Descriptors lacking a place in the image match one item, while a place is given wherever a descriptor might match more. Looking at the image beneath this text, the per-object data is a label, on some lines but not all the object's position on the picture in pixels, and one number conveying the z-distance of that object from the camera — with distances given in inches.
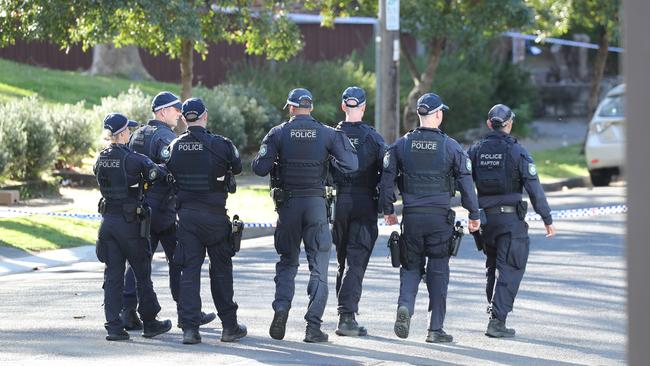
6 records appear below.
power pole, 1499.8
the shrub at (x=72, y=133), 1557.6
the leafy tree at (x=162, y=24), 1296.8
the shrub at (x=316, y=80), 2113.7
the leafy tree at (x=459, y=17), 1804.9
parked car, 1699.1
